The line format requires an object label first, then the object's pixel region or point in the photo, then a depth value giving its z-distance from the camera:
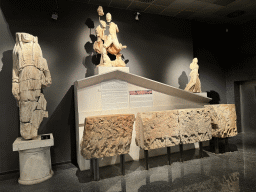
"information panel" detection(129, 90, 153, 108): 4.55
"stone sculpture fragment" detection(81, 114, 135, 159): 3.29
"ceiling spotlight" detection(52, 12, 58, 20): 4.38
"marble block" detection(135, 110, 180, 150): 3.72
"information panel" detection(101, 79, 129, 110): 4.28
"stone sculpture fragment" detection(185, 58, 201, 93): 5.38
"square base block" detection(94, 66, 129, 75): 4.32
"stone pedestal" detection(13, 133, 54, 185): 3.38
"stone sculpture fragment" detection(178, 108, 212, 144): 4.05
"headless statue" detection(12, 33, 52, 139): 3.55
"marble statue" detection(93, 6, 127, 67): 4.57
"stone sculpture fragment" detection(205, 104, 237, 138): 4.41
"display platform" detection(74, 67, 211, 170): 4.05
